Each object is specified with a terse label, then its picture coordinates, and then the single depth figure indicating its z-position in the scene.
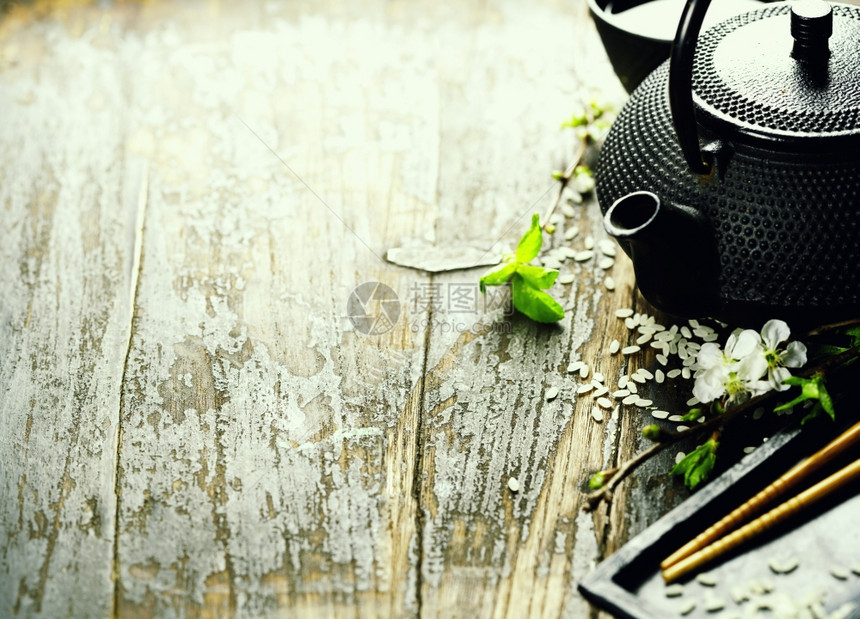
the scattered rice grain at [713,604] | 0.84
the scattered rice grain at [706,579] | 0.85
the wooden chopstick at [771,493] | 0.86
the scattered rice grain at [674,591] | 0.85
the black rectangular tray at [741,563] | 0.84
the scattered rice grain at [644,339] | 0.94
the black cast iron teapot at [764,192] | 0.88
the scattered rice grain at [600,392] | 0.92
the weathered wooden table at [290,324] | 0.88
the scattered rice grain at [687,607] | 0.84
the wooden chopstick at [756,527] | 0.85
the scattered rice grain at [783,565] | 0.85
